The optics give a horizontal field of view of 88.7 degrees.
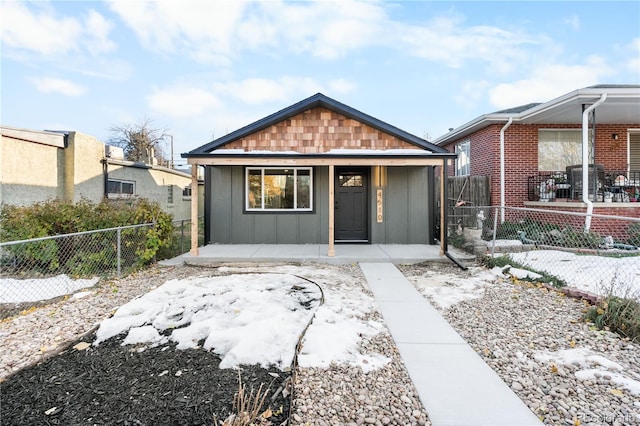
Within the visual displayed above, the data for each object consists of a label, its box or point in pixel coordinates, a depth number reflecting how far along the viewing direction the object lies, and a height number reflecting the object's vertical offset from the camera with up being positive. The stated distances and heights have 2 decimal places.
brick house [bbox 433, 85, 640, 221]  9.96 +1.87
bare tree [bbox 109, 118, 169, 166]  33.54 +7.66
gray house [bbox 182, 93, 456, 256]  9.14 +0.15
